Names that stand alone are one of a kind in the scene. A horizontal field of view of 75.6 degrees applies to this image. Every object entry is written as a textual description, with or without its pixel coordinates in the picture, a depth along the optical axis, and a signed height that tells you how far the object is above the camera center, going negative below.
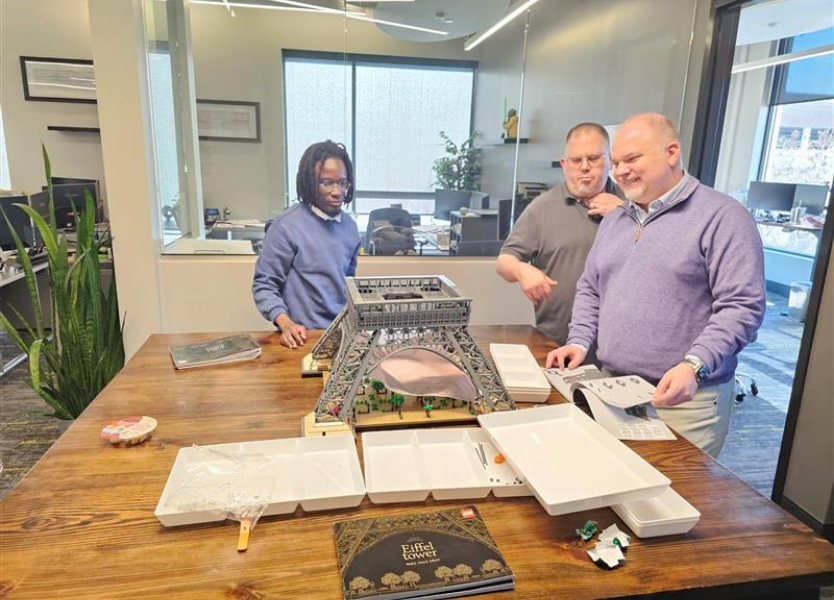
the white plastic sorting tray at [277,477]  0.90 -0.54
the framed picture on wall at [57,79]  4.92 +0.85
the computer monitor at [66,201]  4.35 -0.22
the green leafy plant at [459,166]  3.61 +0.13
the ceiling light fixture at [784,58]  5.93 +1.56
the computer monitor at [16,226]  3.69 -0.38
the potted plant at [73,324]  2.25 -0.63
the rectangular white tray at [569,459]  0.88 -0.50
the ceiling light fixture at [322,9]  3.23 +1.02
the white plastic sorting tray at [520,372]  1.38 -0.49
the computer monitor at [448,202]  3.62 -0.11
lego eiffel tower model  1.20 -0.35
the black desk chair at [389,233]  3.39 -0.31
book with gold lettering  0.76 -0.55
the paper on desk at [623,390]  1.24 -0.47
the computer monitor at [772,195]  6.34 +0.01
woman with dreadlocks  1.91 -0.25
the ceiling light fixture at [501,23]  3.46 +1.05
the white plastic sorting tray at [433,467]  0.97 -0.54
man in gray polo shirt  1.98 -0.14
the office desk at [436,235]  3.49 -0.32
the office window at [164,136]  2.87 +0.22
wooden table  0.78 -0.57
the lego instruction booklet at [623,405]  1.23 -0.50
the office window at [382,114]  3.40 +0.45
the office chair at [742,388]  3.50 -1.25
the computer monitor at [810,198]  6.18 -0.01
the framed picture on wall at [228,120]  3.21 +0.34
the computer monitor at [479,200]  3.64 -0.09
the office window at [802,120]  6.32 +0.94
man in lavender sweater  1.37 -0.23
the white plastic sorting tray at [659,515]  0.89 -0.54
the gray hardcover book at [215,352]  1.55 -0.51
